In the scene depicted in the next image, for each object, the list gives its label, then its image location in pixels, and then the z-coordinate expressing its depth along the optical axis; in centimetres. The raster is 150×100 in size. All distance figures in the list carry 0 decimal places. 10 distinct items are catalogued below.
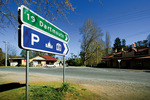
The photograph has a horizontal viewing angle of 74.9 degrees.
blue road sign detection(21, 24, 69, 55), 173
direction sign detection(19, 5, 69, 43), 182
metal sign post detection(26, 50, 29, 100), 179
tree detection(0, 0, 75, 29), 333
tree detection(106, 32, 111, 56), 6744
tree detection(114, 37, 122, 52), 7981
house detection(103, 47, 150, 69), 2636
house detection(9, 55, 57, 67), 4172
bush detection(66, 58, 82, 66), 4965
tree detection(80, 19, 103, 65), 4309
